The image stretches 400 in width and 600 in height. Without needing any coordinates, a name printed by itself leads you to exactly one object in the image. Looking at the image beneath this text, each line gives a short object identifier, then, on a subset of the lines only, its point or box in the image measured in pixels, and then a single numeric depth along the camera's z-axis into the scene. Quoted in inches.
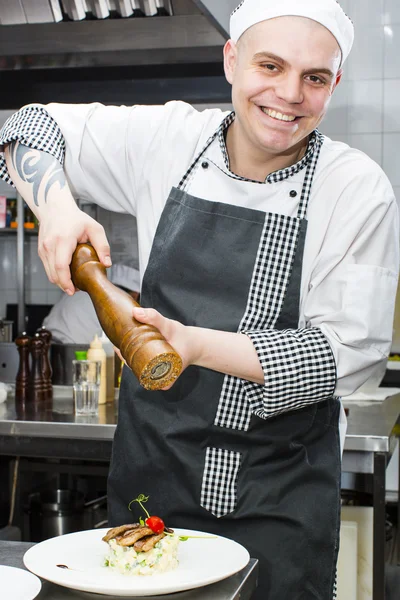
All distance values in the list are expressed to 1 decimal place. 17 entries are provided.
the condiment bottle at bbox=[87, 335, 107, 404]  104.8
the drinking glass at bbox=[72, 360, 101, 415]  98.1
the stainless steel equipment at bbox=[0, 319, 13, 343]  189.5
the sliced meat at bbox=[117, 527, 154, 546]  38.9
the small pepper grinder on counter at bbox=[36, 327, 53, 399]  112.3
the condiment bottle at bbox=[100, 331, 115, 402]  107.8
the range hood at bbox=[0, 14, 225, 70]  106.4
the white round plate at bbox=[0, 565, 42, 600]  33.6
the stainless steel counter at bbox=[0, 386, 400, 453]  84.3
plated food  37.6
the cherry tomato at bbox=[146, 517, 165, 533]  40.9
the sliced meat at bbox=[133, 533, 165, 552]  38.3
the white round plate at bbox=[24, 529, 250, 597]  34.5
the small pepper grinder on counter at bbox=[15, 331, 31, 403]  111.3
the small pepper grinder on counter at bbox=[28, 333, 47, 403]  111.1
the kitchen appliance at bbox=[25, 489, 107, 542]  114.9
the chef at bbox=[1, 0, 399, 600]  50.4
